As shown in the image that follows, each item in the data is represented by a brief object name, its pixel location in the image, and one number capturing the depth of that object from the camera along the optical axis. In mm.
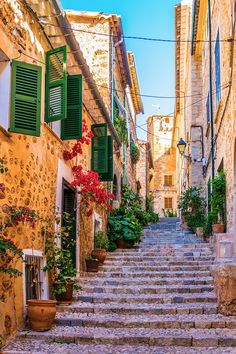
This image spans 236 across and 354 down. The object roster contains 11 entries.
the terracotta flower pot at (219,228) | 11781
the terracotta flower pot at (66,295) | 8125
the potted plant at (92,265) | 10703
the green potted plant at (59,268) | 7746
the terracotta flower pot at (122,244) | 13688
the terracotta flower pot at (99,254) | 11273
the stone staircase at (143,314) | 6301
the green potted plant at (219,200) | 11492
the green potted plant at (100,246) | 11285
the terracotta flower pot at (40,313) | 6516
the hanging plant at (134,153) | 22727
